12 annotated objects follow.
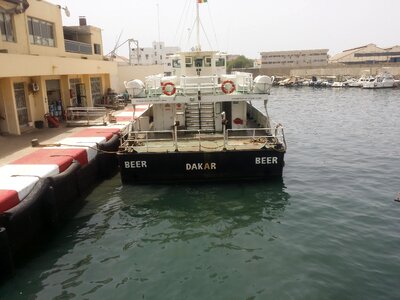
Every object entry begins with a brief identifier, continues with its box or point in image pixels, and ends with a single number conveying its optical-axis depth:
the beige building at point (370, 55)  128.75
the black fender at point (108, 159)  15.89
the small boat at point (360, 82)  75.25
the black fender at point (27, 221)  9.06
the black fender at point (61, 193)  10.97
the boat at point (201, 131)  13.77
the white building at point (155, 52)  121.81
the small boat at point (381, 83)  71.06
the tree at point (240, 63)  143.00
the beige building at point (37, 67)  18.67
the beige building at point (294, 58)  144.88
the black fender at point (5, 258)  8.41
